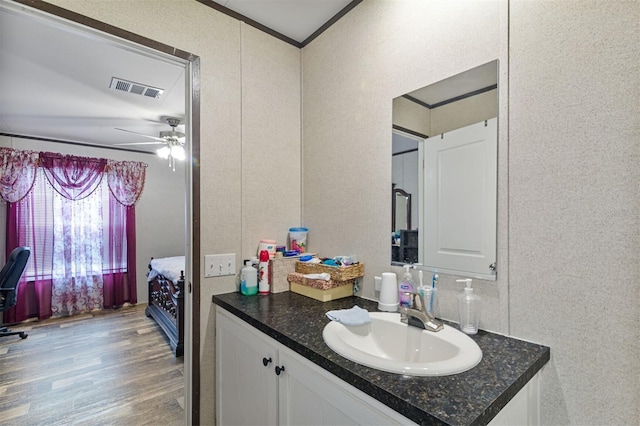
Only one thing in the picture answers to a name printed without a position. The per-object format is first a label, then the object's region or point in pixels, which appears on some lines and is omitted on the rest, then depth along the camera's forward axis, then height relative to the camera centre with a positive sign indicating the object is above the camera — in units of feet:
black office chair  10.55 -2.37
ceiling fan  10.65 +2.42
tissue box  4.70 -1.28
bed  9.53 -3.21
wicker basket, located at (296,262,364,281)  4.77 -1.01
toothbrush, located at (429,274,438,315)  3.94 -1.05
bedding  10.21 -2.21
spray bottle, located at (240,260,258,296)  5.19 -1.24
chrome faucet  3.50 -1.28
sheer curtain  12.55 -0.99
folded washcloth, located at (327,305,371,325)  3.70 -1.36
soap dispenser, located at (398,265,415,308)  3.96 -1.07
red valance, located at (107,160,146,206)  14.19 +1.45
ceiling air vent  7.94 +3.36
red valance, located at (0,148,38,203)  12.03 +1.52
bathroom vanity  2.23 -1.50
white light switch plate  5.11 -0.96
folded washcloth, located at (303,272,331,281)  4.79 -1.09
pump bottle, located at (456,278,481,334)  3.51 -1.20
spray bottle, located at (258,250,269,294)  5.26 -1.15
